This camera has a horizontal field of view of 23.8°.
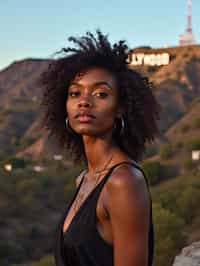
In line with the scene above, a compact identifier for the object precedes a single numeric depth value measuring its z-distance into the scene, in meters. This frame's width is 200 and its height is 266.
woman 1.80
